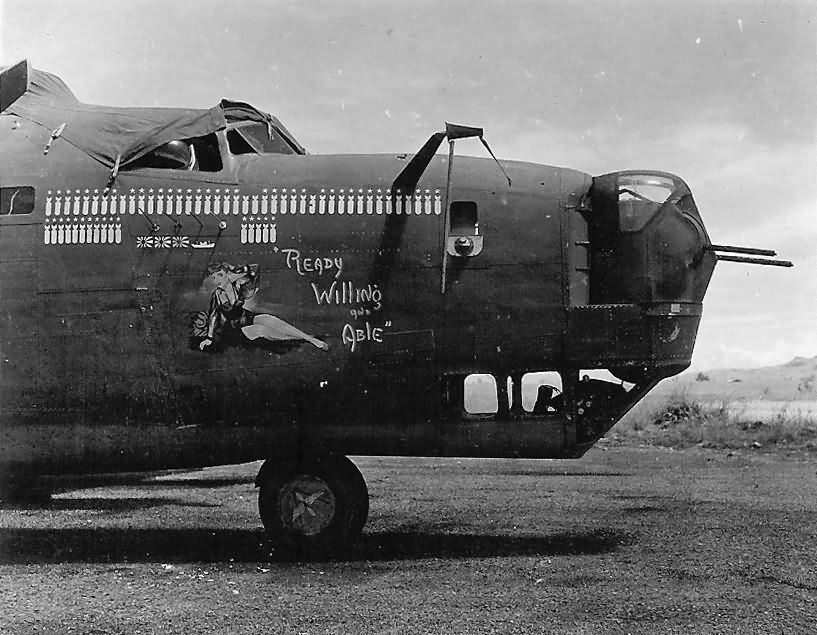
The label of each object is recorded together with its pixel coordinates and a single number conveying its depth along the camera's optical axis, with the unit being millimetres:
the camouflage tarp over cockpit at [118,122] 9727
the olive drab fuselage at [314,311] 9602
